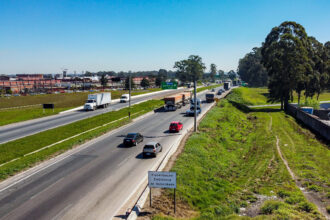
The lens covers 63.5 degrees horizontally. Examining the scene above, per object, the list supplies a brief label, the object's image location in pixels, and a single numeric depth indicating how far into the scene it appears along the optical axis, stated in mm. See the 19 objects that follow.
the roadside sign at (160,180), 14336
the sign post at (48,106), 61422
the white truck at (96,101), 62969
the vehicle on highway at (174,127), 36469
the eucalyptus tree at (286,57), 57812
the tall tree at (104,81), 167500
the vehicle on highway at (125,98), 81194
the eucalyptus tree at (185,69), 194125
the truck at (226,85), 133125
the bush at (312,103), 62406
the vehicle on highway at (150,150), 25031
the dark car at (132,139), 29316
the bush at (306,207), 16206
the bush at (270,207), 15403
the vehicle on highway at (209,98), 75125
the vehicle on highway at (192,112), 51150
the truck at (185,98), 67762
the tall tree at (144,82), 167212
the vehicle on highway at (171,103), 59219
